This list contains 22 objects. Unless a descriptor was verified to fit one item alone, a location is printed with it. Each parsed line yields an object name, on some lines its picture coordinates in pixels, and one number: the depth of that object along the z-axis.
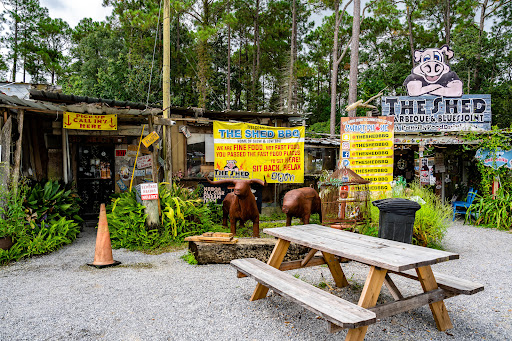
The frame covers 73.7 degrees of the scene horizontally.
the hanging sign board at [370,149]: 7.67
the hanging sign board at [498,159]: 8.83
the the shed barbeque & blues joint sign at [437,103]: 12.02
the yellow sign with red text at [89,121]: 6.96
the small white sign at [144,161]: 7.91
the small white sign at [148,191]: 6.41
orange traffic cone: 5.33
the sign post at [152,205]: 6.44
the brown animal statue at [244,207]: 6.35
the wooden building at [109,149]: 7.89
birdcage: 6.62
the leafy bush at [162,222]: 6.43
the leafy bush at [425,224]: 6.09
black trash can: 5.17
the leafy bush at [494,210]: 8.45
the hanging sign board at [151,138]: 6.63
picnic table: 2.54
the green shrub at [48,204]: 6.11
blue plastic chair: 9.44
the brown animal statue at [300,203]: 6.47
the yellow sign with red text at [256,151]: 8.91
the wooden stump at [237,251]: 5.30
